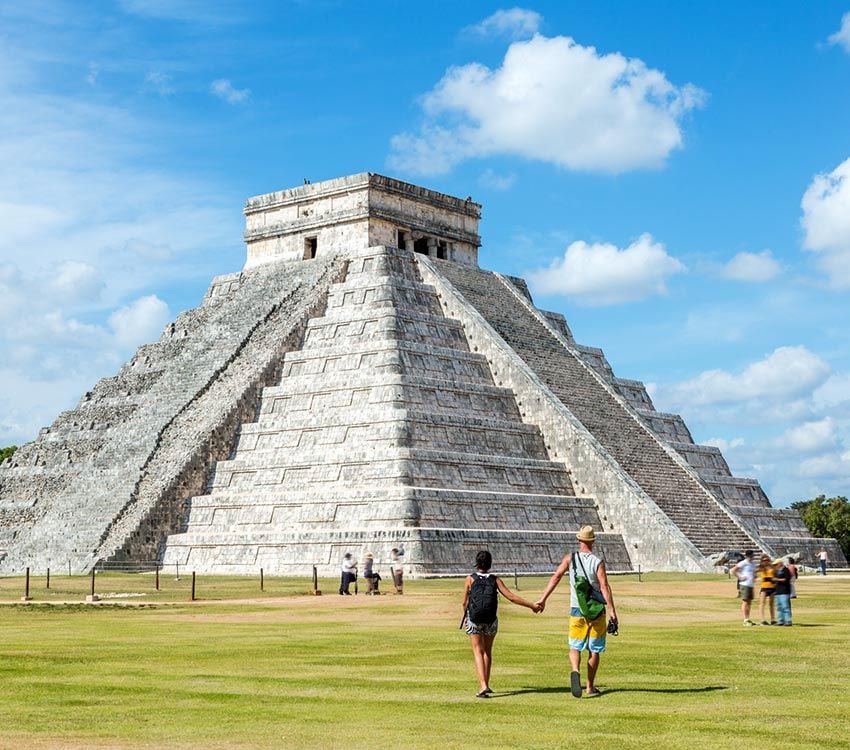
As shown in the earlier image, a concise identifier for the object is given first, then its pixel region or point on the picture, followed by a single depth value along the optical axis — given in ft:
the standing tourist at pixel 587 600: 40.50
